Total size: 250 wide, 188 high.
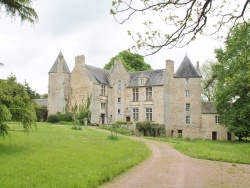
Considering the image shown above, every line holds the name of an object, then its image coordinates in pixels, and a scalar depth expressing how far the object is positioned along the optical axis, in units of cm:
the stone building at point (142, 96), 4609
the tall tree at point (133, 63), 6284
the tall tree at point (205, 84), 5598
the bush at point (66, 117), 4547
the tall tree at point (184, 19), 750
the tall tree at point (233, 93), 3691
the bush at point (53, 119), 4550
